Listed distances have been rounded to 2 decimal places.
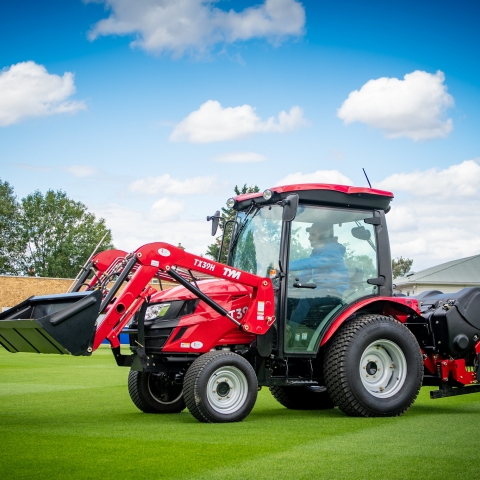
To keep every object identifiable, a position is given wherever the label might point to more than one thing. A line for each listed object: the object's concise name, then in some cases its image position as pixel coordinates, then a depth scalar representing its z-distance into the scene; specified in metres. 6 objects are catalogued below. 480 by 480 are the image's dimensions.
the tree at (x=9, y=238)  71.88
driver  9.41
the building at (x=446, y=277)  43.59
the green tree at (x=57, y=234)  70.94
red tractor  8.52
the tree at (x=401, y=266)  98.31
